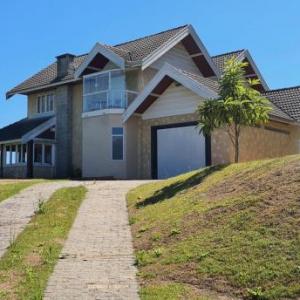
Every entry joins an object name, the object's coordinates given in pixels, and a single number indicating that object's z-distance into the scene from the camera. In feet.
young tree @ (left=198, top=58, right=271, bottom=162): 41.58
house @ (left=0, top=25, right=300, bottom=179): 58.64
